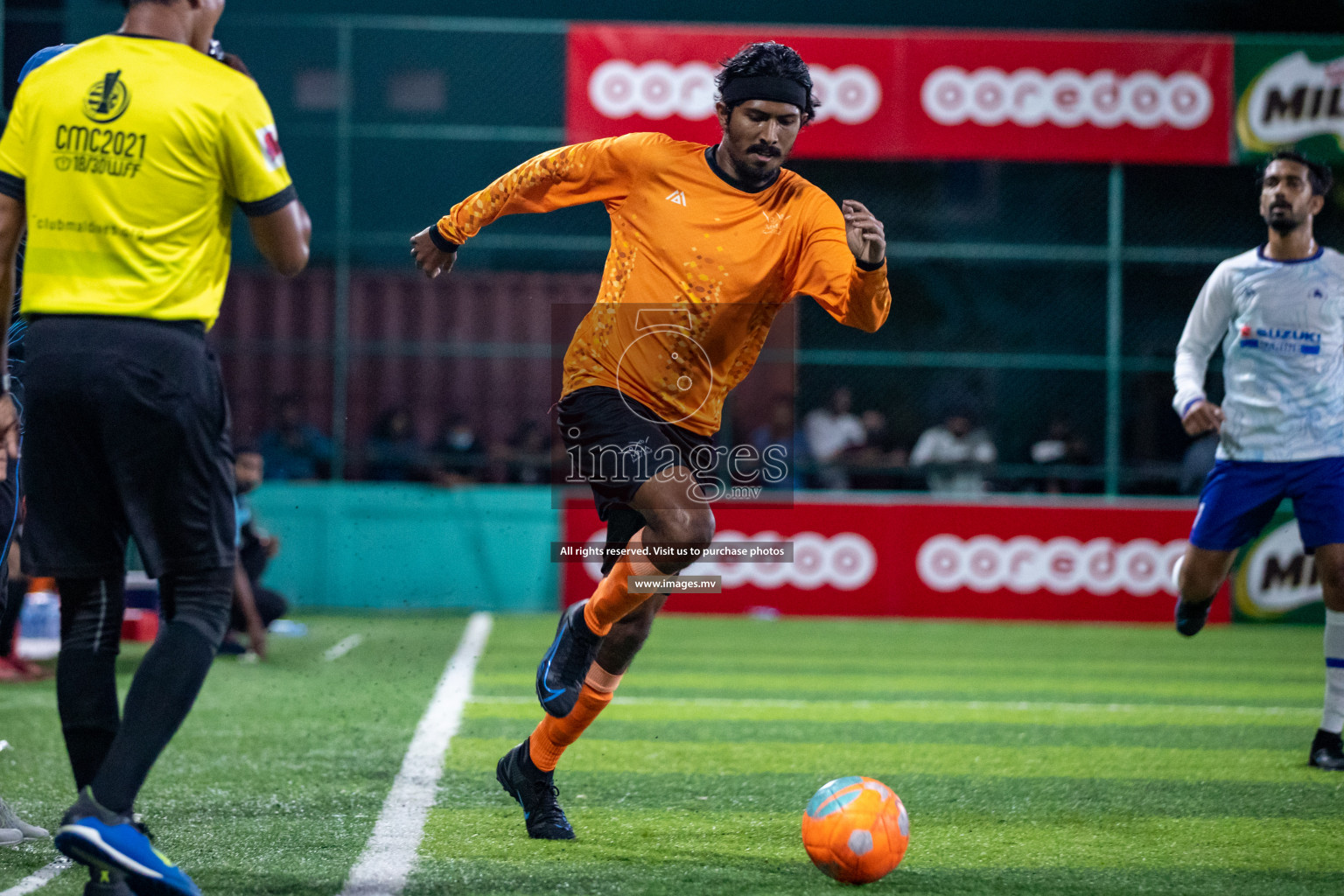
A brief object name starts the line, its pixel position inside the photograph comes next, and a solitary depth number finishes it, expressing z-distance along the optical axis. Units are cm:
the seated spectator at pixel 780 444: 1357
